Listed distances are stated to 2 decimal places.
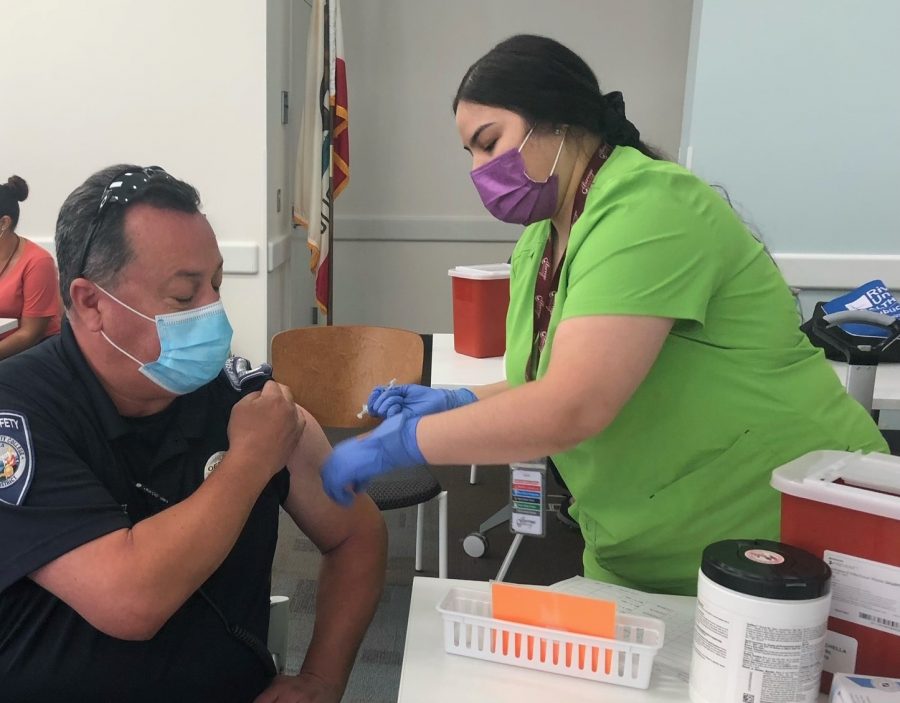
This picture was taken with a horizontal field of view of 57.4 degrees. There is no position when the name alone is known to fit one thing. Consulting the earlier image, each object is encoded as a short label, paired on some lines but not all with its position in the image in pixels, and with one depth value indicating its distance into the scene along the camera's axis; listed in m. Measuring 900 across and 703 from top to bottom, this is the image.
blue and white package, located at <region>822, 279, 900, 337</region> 2.44
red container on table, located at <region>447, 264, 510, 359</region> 2.58
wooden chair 2.72
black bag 2.05
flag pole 4.12
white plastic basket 0.91
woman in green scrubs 1.04
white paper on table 0.96
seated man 1.01
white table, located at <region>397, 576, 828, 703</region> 0.91
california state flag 4.14
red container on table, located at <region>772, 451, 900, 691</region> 0.82
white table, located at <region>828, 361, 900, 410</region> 2.19
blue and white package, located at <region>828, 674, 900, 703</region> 0.78
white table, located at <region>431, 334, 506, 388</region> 2.37
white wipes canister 0.76
